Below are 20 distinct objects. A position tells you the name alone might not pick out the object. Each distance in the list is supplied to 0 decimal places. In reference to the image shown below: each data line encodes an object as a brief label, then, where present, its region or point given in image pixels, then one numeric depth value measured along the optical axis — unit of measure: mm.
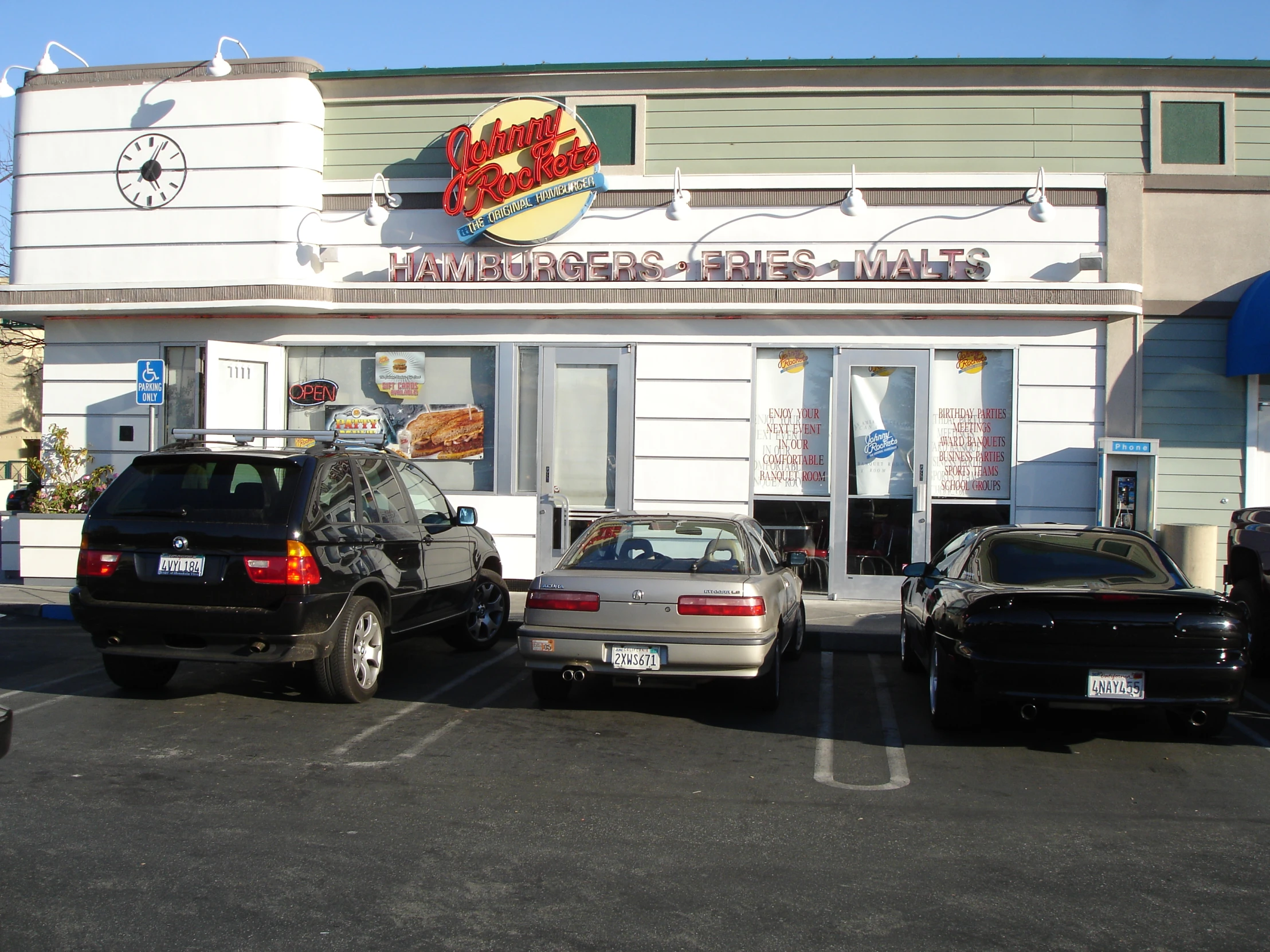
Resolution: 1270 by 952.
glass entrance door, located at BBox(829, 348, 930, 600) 12828
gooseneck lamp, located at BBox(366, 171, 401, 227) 13602
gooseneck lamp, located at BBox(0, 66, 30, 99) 13133
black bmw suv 6969
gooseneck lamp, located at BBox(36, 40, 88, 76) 13977
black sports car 6238
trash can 11953
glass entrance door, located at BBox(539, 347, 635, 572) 13242
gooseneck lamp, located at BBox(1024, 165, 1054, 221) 12648
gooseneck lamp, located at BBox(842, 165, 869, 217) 12797
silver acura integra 6996
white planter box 12711
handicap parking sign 12414
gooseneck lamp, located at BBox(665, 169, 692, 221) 13055
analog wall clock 13914
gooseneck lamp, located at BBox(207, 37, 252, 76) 13312
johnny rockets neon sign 13305
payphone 12273
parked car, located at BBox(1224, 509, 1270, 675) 8938
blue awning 11867
